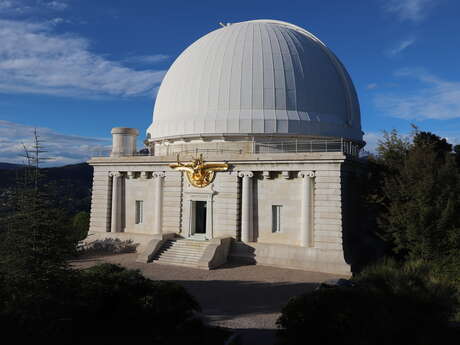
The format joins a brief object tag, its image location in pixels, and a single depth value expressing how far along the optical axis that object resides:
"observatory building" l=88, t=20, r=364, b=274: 21.22
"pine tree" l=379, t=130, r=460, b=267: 17.95
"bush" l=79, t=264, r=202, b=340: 11.45
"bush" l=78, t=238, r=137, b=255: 25.67
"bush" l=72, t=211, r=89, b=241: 32.01
